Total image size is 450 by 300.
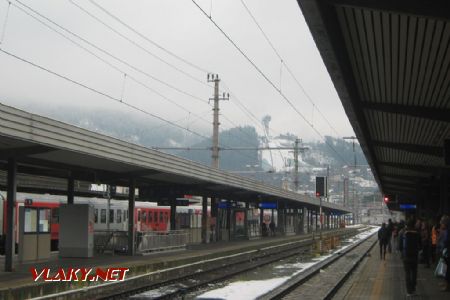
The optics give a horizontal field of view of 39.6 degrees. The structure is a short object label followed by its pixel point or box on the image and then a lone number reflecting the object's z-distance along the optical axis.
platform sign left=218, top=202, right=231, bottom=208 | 39.81
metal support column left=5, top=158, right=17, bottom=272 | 15.34
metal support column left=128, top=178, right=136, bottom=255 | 22.32
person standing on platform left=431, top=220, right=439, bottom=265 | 15.81
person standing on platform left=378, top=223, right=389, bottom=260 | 23.31
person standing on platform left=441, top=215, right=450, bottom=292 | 11.70
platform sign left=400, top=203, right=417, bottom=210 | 37.34
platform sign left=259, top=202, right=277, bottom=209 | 43.94
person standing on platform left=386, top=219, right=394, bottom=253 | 24.37
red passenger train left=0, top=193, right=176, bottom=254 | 25.72
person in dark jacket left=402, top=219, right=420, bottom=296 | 11.60
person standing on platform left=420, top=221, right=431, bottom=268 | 17.92
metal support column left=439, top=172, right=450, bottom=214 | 21.59
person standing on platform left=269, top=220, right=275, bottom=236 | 51.91
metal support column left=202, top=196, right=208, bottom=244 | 33.44
